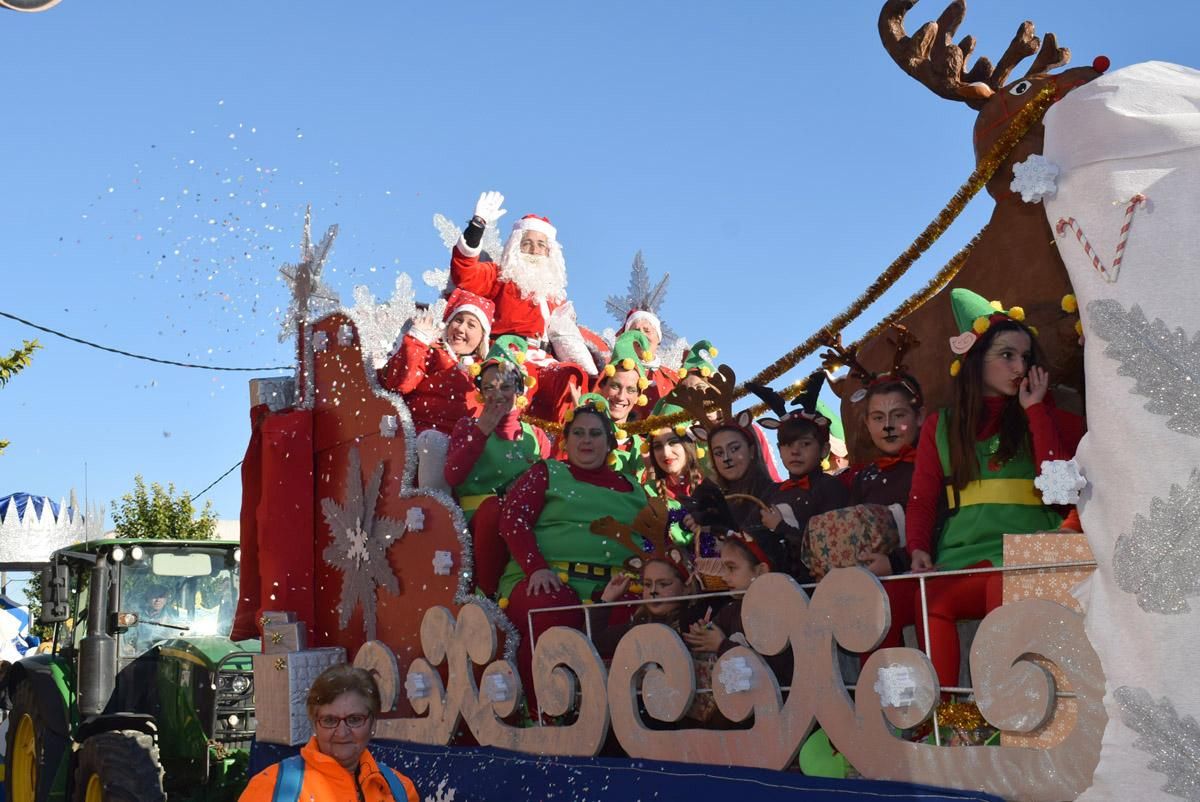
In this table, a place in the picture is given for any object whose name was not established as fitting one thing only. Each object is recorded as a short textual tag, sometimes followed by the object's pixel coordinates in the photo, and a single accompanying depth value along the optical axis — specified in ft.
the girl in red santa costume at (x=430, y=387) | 17.07
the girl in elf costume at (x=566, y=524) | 14.93
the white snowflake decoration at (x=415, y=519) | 16.62
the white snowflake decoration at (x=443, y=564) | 15.97
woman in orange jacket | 9.33
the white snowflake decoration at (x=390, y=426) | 17.61
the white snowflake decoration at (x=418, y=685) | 15.98
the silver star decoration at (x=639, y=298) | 28.09
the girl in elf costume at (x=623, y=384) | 22.21
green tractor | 24.29
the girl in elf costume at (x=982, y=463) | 9.99
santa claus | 26.08
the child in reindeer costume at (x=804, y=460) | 13.05
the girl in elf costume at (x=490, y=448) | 16.80
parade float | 8.38
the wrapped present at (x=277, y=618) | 18.80
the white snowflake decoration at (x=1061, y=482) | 8.95
